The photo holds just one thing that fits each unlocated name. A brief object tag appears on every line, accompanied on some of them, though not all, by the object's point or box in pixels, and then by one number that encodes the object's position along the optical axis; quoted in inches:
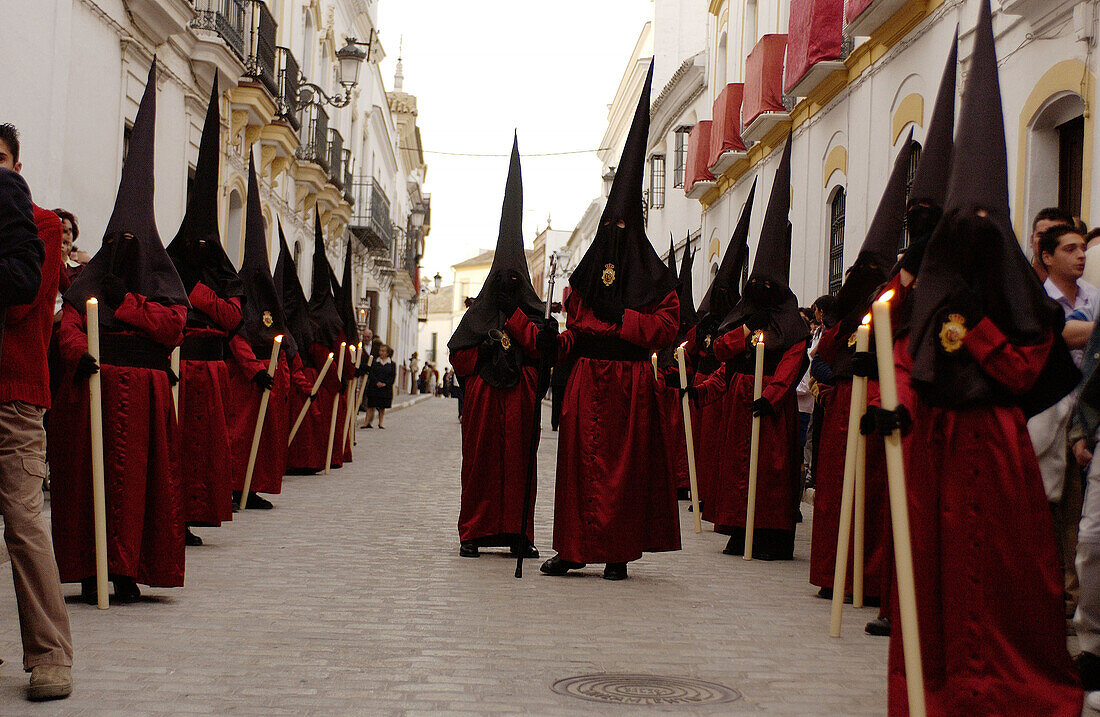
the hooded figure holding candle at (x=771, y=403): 351.6
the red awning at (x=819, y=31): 598.5
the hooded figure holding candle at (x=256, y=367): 415.5
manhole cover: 190.4
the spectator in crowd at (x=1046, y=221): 244.7
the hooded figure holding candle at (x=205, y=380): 327.9
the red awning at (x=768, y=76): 702.5
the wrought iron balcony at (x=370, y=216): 1453.0
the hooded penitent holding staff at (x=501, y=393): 346.0
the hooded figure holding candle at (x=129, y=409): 244.5
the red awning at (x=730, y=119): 823.7
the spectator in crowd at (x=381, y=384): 1011.3
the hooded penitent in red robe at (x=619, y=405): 308.3
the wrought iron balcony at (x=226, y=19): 687.1
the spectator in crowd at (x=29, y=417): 175.0
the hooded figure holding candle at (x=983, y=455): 169.0
